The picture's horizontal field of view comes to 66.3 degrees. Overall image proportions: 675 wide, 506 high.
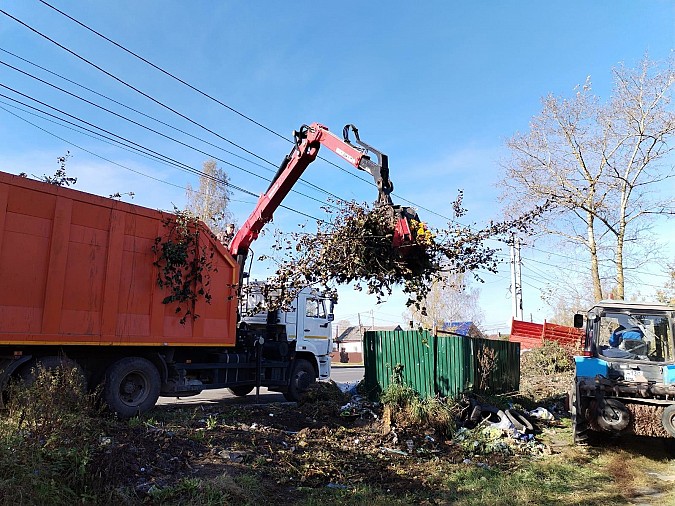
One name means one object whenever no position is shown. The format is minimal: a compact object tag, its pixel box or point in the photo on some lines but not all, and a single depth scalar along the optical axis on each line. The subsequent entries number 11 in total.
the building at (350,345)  47.12
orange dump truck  7.38
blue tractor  7.21
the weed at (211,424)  7.49
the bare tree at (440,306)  46.34
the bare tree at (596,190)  18.14
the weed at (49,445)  4.43
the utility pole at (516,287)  26.23
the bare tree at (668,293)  19.39
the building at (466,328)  32.91
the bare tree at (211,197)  29.73
